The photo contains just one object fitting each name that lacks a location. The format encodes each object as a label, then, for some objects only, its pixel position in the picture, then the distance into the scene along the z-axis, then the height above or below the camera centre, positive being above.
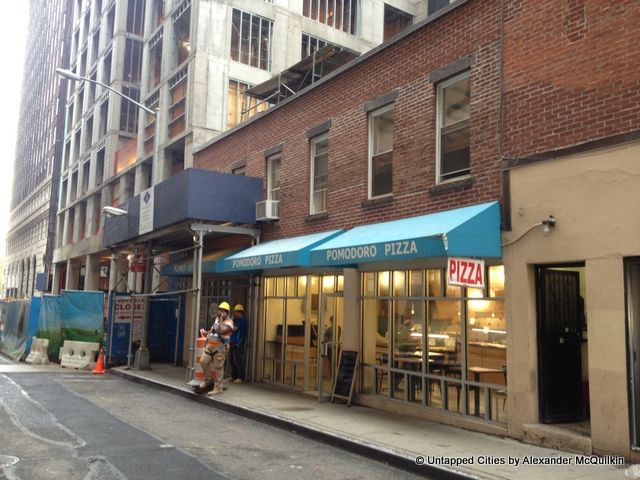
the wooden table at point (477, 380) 9.34 -0.95
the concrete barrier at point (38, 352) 20.00 -1.42
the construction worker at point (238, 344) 14.76 -0.74
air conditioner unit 14.83 +2.52
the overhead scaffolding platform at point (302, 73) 17.73 +7.41
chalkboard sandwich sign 11.44 -1.14
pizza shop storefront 8.84 +0.08
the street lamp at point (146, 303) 17.80 +0.25
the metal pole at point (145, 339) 17.77 -0.82
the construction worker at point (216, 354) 12.70 -0.86
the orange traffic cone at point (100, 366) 17.92 -1.62
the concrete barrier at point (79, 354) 19.06 -1.38
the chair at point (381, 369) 11.25 -0.98
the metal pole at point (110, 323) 18.53 -0.36
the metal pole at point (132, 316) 18.58 -0.14
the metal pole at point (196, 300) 14.22 +0.28
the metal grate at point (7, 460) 7.05 -1.78
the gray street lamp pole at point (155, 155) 18.46 +4.69
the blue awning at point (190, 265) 15.86 +1.34
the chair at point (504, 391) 8.94 -1.07
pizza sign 8.01 +0.61
